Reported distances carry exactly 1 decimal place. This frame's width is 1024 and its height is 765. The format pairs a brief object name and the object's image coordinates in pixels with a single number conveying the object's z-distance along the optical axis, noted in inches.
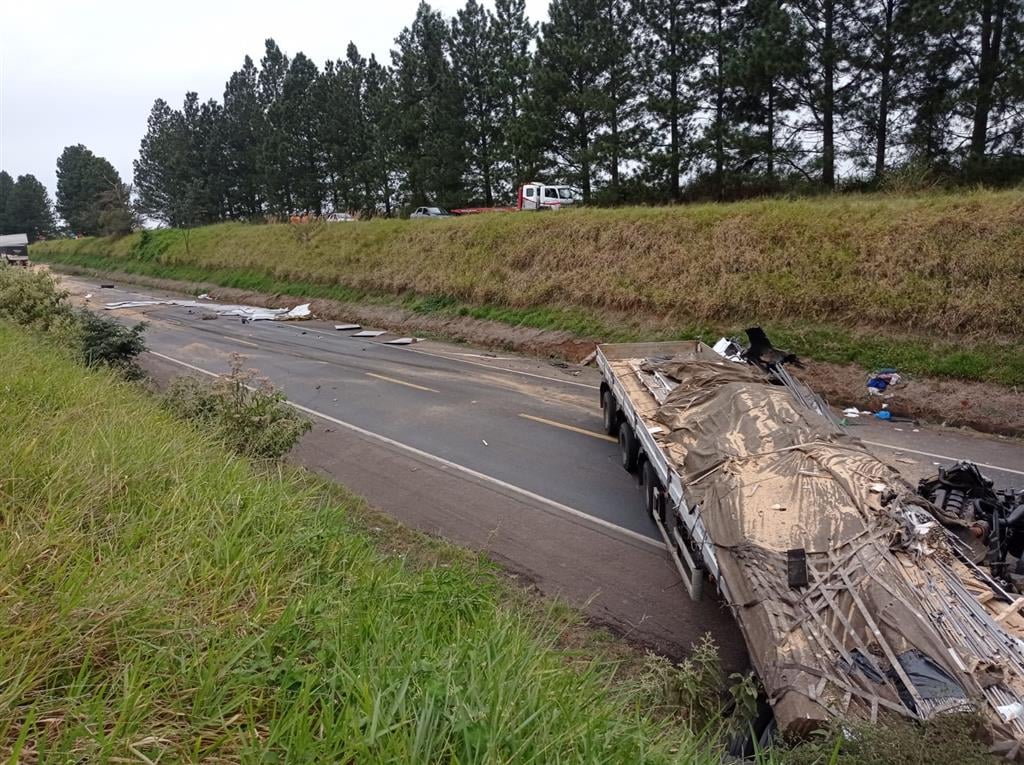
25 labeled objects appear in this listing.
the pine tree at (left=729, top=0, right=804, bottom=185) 816.9
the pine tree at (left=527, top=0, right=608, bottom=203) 1028.5
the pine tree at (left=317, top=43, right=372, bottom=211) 1685.5
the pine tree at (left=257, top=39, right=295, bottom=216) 1811.0
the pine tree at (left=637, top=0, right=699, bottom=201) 970.7
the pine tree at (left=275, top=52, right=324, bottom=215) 1766.7
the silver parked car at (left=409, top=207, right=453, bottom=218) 1421.8
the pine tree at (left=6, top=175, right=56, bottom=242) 3678.6
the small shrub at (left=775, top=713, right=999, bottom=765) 120.3
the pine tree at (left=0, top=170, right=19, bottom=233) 3742.4
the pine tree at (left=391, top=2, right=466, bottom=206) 1382.9
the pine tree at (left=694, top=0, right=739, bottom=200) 932.0
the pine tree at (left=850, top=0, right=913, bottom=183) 778.8
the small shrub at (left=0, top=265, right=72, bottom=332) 491.8
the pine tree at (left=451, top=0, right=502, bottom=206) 1365.7
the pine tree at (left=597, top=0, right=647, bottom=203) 1012.5
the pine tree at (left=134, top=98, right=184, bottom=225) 2139.5
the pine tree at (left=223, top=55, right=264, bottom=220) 2100.1
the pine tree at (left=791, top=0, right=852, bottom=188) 812.6
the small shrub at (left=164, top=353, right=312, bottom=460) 301.3
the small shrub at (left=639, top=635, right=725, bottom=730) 176.4
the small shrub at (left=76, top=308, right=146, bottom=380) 439.5
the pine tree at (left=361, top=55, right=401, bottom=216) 1487.5
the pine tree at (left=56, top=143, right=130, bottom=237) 2425.0
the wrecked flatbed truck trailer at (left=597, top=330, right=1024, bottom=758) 151.0
